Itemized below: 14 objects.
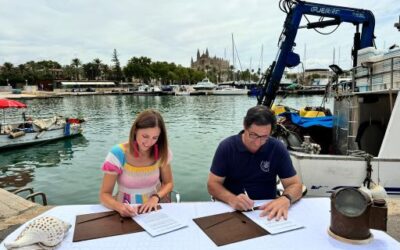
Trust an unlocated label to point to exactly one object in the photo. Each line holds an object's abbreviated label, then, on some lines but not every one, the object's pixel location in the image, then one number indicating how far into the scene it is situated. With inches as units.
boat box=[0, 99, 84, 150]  624.0
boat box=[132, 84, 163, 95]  3316.9
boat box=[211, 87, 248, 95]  2871.6
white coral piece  70.8
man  117.4
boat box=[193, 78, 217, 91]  3329.2
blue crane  384.2
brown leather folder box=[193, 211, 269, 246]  79.9
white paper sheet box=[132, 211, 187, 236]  84.4
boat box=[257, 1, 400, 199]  222.8
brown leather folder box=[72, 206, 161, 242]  82.6
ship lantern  74.8
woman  110.9
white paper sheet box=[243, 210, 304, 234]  84.7
